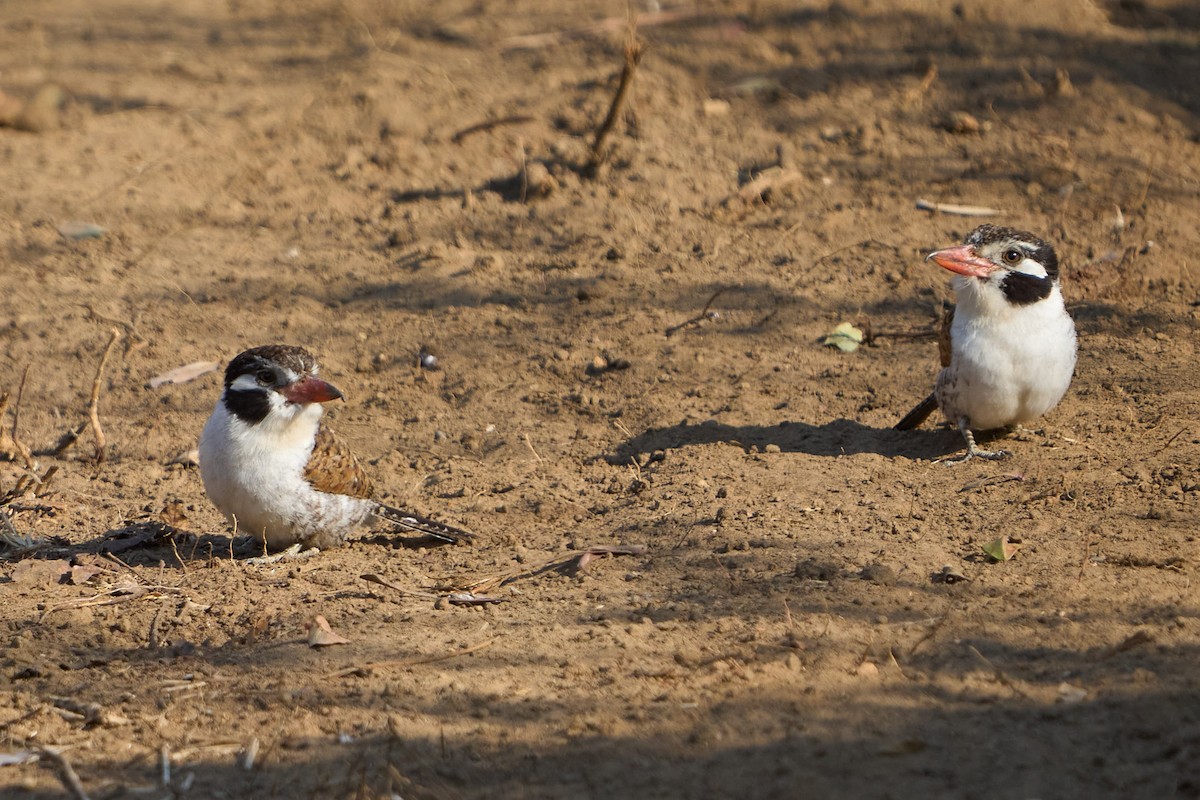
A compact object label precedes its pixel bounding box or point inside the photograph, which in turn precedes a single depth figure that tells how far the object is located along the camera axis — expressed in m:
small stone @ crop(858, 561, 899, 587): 11.34
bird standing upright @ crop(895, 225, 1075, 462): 13.89
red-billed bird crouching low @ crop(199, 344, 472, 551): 12.90
